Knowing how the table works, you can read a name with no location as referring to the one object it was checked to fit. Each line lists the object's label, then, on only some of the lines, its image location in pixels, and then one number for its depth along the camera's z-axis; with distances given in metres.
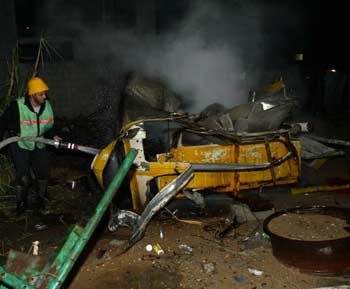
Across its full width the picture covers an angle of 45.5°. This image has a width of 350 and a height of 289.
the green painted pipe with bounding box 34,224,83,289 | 3.02
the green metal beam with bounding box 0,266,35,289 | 2.97
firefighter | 5.77
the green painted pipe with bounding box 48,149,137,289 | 3.01
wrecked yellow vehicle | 5.22
